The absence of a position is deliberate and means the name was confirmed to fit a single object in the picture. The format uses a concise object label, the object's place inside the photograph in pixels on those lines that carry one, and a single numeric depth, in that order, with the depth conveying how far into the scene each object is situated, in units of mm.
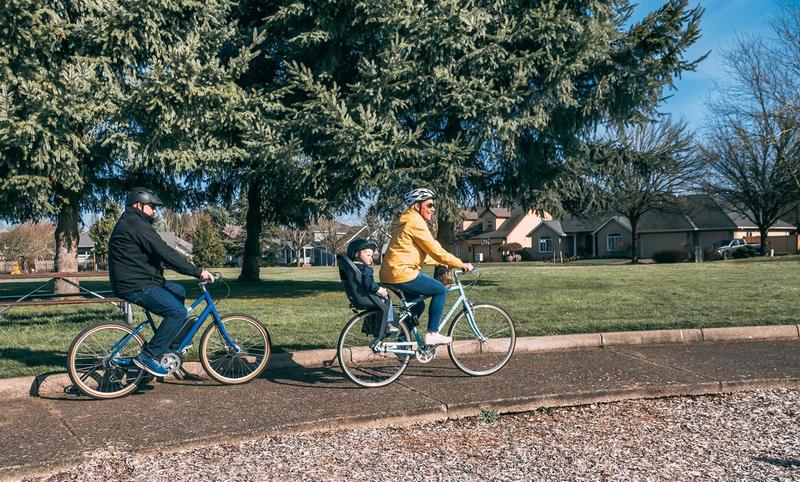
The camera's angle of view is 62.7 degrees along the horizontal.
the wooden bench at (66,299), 8273
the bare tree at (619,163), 20203
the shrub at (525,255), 75188
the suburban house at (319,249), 84838
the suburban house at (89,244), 82562
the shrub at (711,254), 49250
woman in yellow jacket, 6344
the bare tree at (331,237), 77875
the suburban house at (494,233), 80000
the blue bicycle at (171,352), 5961
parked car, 54156
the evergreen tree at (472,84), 14719
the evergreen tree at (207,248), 68312
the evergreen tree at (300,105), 15031
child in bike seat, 6281
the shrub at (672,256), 47625
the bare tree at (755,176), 40219
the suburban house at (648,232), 60938
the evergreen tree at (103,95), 13102
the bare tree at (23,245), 68562
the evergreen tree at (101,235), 62741
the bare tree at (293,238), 75750
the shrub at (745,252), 51906
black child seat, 6289
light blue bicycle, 6402
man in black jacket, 5898
